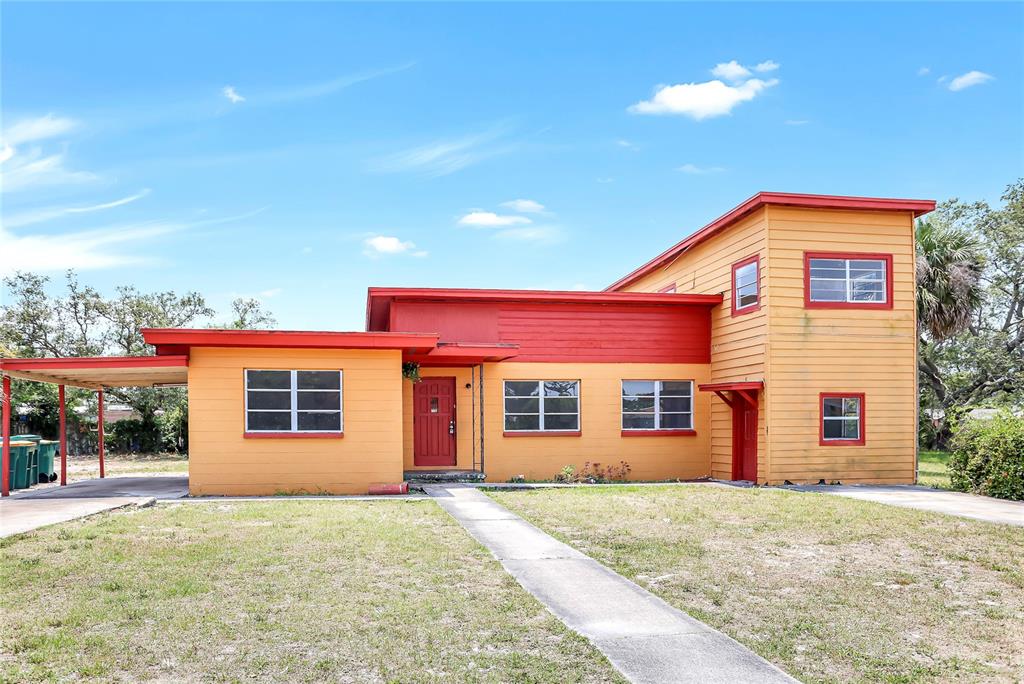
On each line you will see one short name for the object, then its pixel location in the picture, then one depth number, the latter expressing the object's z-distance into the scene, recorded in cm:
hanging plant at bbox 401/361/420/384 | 1763
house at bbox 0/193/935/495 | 1580
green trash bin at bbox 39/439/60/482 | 1933
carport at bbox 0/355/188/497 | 1534
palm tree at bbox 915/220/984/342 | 2381
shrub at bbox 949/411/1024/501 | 1488
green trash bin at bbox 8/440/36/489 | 1745
